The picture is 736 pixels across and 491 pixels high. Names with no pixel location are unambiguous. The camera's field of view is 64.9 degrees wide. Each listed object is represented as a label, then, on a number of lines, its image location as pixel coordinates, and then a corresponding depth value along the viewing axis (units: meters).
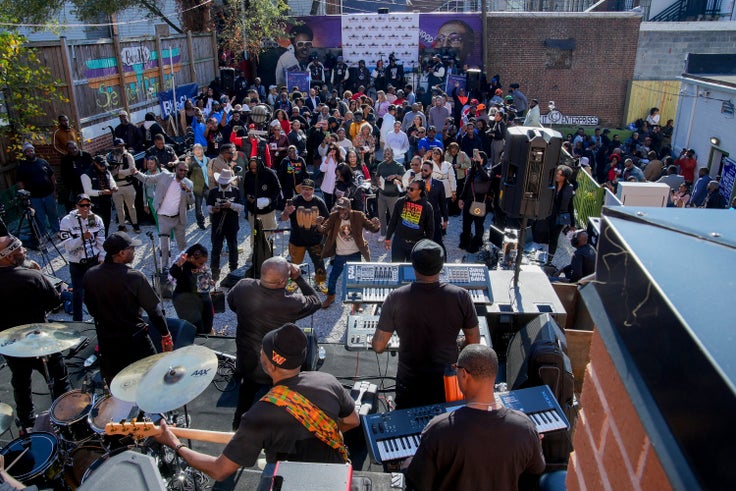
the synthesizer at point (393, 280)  5.48
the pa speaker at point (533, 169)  5.59
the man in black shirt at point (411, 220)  7.20
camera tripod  8.36
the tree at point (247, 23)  20.77
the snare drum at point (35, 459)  4.01
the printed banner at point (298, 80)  18.33
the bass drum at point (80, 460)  4.10
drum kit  3.56
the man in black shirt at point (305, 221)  7.56
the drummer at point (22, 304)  5.02
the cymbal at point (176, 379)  3.43
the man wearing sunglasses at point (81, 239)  6.62
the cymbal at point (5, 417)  3.65
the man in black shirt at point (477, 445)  2.69
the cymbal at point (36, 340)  4.20
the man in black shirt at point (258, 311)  4.56
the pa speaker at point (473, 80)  18.67
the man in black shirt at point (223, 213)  8.09
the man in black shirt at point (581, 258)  7.05
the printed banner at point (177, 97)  15.34
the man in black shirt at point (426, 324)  3.92
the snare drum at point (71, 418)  4.38
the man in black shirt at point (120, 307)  4.80
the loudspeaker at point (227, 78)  19.33
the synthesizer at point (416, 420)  3.55
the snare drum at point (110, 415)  4.17
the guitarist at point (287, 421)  2.96
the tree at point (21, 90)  9.80
